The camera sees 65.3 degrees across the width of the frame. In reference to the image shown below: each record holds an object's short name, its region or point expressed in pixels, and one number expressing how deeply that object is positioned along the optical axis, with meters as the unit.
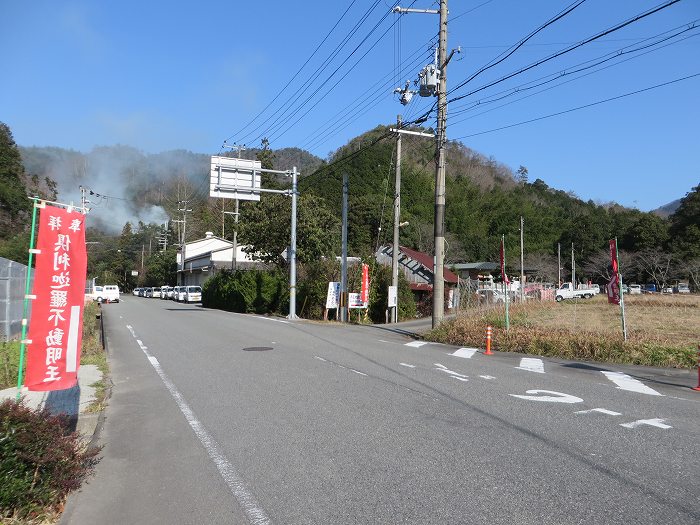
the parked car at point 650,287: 68.46
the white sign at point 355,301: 27.69
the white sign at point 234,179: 24.50
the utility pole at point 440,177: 19.38
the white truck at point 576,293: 51.31
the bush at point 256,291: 35.53
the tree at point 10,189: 44.03
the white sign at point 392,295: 26.70
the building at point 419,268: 43.53
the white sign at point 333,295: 28.42
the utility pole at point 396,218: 26.16
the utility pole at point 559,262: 75.59
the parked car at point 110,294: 54.62
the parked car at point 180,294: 58.13
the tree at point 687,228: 61.69
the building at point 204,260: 63.94
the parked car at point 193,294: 54.92
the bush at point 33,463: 4.09
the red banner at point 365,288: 27.75
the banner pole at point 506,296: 16.91
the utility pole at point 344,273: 27.38
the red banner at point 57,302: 5.84
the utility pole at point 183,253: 68.75
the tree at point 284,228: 35.31
